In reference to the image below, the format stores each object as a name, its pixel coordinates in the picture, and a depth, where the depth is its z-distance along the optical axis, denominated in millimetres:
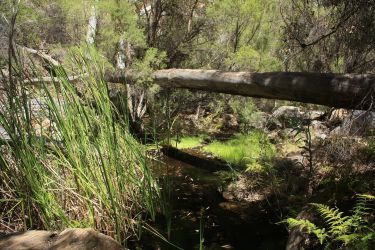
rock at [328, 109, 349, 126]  9335
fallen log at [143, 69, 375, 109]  3672
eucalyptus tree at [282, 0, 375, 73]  4594
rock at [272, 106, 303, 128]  10092
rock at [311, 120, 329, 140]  8506
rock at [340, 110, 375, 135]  5326
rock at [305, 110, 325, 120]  10225
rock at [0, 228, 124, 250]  2166
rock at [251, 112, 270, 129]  9578
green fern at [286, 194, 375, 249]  2299
